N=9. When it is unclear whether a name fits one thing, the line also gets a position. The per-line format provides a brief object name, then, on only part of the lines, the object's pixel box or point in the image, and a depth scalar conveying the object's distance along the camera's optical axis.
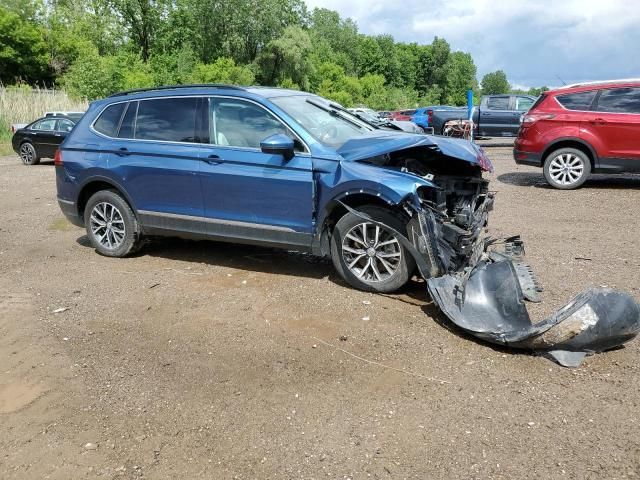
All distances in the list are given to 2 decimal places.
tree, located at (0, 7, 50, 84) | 51.31
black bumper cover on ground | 3.79
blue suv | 4.98
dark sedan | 17.36
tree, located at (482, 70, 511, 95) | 164.75
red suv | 9.72
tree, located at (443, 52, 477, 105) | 112.56
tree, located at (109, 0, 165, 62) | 59.02
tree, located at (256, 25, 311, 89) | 54.31
